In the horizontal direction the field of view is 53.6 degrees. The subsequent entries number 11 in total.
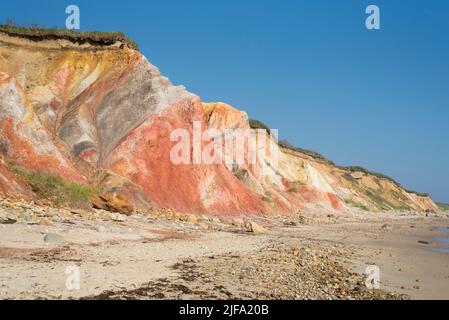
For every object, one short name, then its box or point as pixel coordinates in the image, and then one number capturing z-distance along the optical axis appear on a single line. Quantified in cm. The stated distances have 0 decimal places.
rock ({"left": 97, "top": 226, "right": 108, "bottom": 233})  1756
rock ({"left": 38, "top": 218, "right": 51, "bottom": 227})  1640
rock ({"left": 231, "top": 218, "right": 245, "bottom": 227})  2853
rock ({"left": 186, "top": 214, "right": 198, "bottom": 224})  2647
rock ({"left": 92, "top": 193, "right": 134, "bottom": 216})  2409
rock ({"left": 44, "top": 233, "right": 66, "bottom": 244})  1405
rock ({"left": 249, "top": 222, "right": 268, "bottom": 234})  2548
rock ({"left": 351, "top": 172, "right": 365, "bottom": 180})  9334
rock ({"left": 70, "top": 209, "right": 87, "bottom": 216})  2114
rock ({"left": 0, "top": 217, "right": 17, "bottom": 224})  1572
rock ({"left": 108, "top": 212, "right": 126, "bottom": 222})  2161
